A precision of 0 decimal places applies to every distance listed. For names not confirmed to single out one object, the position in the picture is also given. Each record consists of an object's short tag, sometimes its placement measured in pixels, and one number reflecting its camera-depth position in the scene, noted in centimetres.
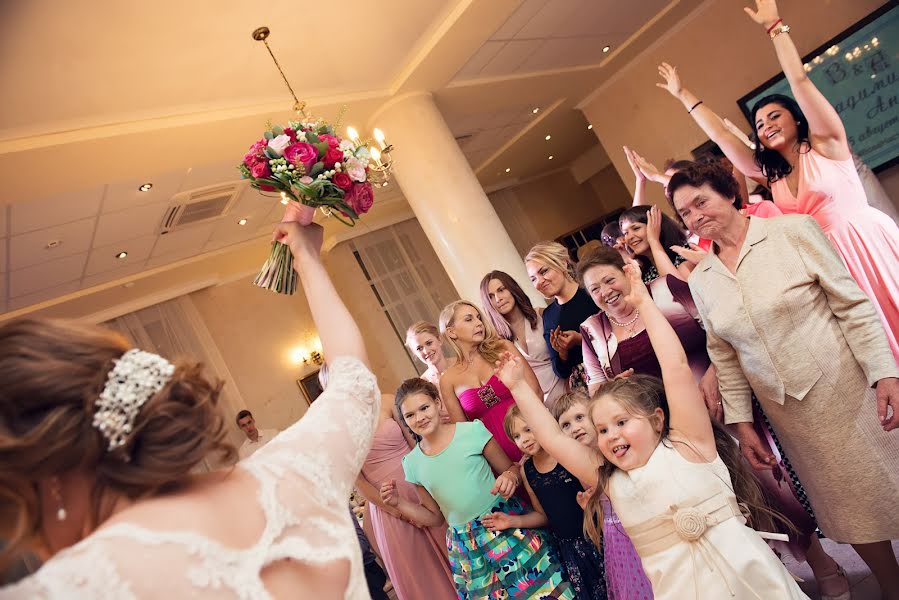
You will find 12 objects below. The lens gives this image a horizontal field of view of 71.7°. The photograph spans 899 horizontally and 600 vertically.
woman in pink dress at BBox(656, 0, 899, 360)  264
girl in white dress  170
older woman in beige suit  202
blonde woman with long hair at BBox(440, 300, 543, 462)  339
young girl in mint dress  261
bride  75
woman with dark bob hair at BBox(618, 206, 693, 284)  353
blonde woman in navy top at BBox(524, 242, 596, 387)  336
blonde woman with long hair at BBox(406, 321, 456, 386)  411
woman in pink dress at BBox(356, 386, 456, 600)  357
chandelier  232
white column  540
